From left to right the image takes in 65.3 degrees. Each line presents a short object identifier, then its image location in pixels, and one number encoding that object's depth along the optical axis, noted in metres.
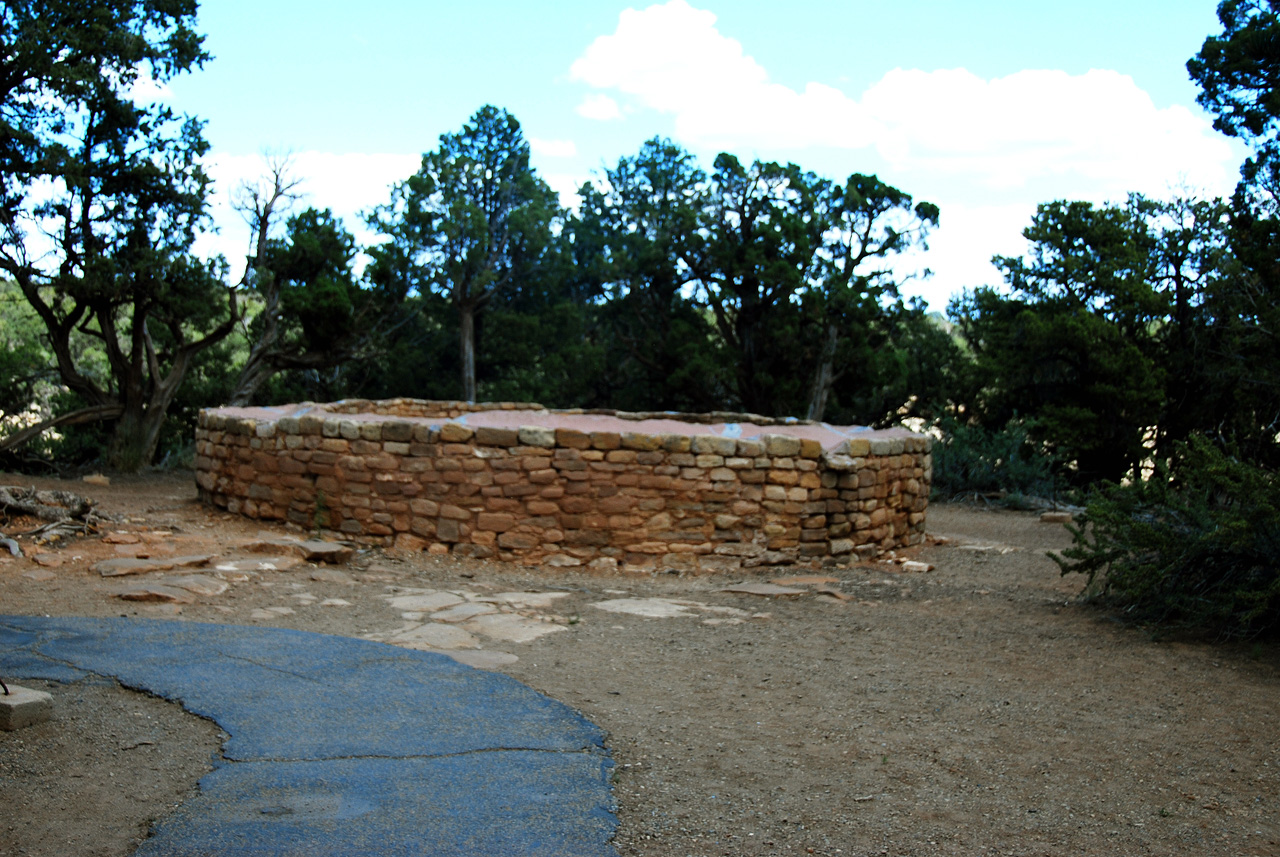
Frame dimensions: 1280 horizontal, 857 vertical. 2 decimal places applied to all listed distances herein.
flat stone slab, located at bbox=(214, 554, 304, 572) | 6.86
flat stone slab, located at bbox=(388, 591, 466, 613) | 6.19
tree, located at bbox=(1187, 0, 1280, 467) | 14.79
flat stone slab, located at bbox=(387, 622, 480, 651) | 5.25
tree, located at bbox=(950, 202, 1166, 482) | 16.75
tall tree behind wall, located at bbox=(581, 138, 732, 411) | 22.17
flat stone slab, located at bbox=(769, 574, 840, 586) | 7.54
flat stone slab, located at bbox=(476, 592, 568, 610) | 6.48
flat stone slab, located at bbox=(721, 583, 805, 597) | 7.15
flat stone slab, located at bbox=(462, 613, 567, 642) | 5.56
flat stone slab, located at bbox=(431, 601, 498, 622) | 5.91
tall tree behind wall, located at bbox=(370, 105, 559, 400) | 22.11
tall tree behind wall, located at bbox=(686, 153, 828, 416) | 21.20
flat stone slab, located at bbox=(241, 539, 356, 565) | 7.43
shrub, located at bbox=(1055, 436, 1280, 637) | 5.53
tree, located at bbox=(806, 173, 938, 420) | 20.94
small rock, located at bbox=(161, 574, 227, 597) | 6.15
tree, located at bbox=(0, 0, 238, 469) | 13.93
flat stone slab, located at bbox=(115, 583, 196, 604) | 5.87
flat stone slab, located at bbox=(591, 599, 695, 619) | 6.39
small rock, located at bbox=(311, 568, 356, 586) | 6.91
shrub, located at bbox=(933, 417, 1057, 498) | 15.55
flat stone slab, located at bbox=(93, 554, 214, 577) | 6.52
